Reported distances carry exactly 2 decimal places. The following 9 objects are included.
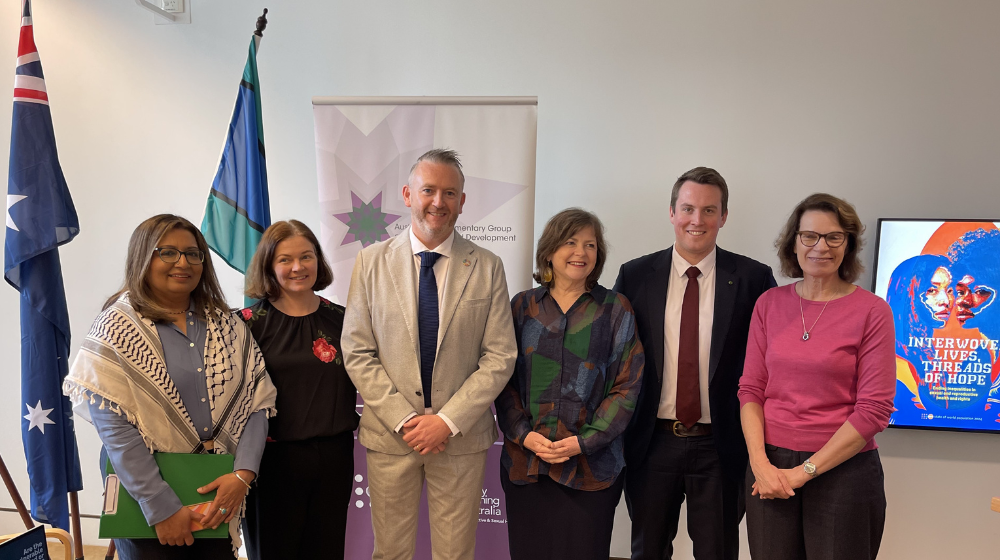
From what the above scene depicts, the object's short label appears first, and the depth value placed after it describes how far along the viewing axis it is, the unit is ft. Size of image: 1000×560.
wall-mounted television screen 9.39
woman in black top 6.58
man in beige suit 6.61
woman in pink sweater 5.98
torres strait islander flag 9.45
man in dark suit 7.05
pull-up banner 9.45
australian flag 8.21
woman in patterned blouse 6.61
